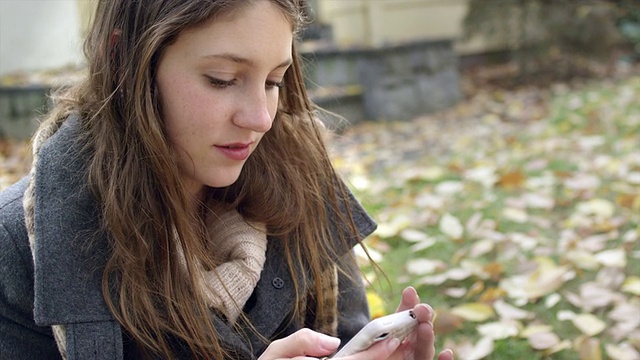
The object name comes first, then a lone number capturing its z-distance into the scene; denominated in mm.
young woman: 1354
